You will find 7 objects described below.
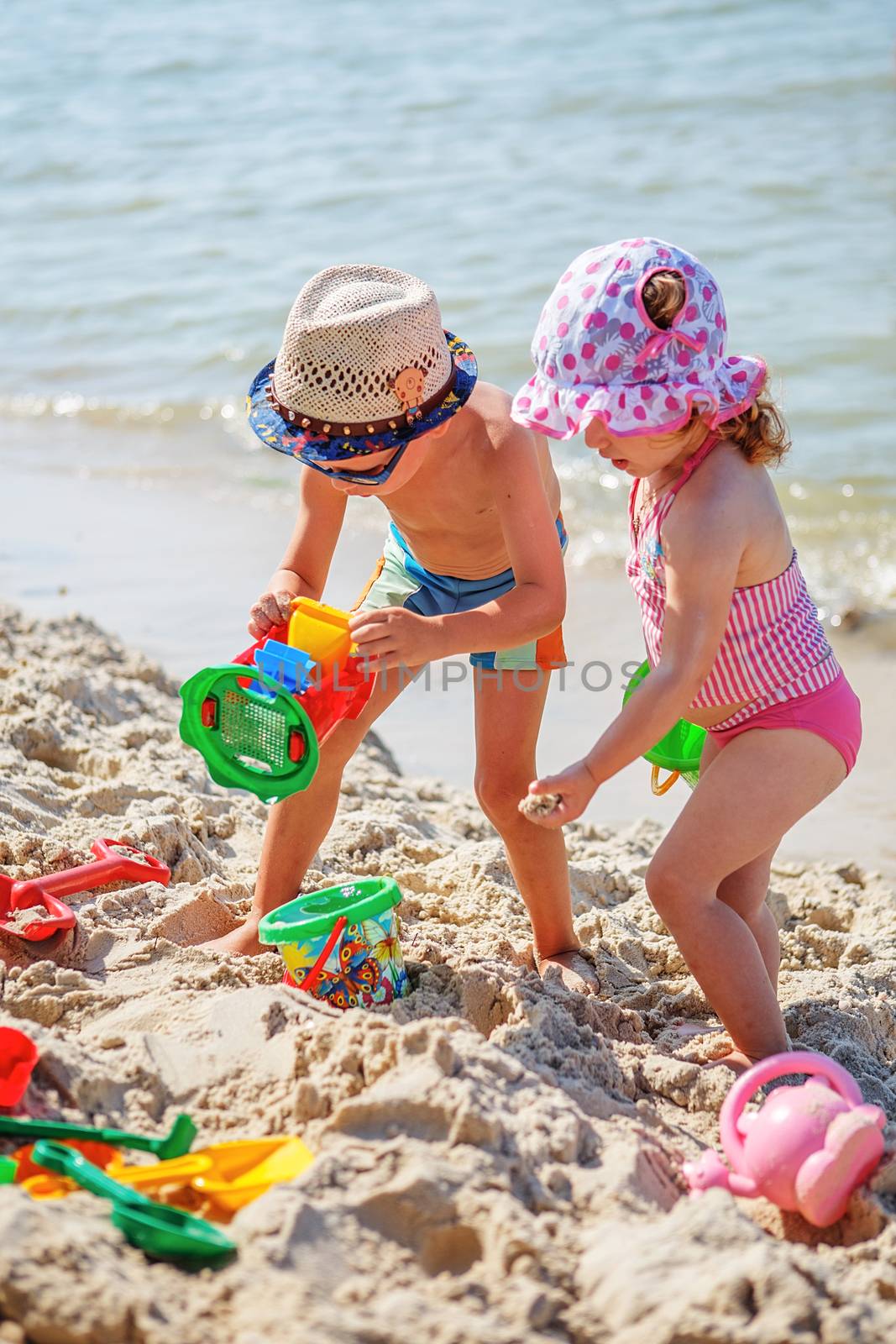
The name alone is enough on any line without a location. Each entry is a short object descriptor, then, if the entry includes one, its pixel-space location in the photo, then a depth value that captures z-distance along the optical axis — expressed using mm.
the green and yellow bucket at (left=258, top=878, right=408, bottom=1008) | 4340
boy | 4327
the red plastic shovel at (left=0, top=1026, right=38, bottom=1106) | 4090
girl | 4232
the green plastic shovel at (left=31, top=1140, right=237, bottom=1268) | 3863
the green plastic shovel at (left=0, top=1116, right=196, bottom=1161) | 4023
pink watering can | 4050
